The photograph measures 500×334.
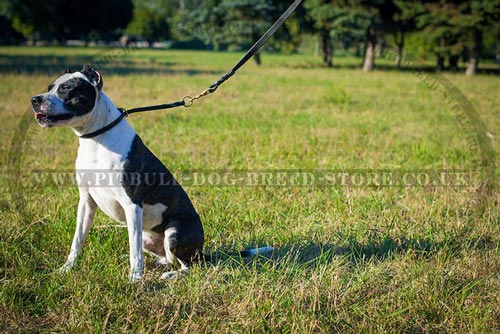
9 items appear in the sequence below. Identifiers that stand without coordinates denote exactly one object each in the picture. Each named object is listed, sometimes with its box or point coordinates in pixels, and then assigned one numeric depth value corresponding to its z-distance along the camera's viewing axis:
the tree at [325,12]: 22.98
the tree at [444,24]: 22.85
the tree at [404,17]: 23.23
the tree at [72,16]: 33.62
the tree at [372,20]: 23.11
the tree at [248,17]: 24.38
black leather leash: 3.09
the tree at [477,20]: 21.64
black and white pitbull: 2.46
